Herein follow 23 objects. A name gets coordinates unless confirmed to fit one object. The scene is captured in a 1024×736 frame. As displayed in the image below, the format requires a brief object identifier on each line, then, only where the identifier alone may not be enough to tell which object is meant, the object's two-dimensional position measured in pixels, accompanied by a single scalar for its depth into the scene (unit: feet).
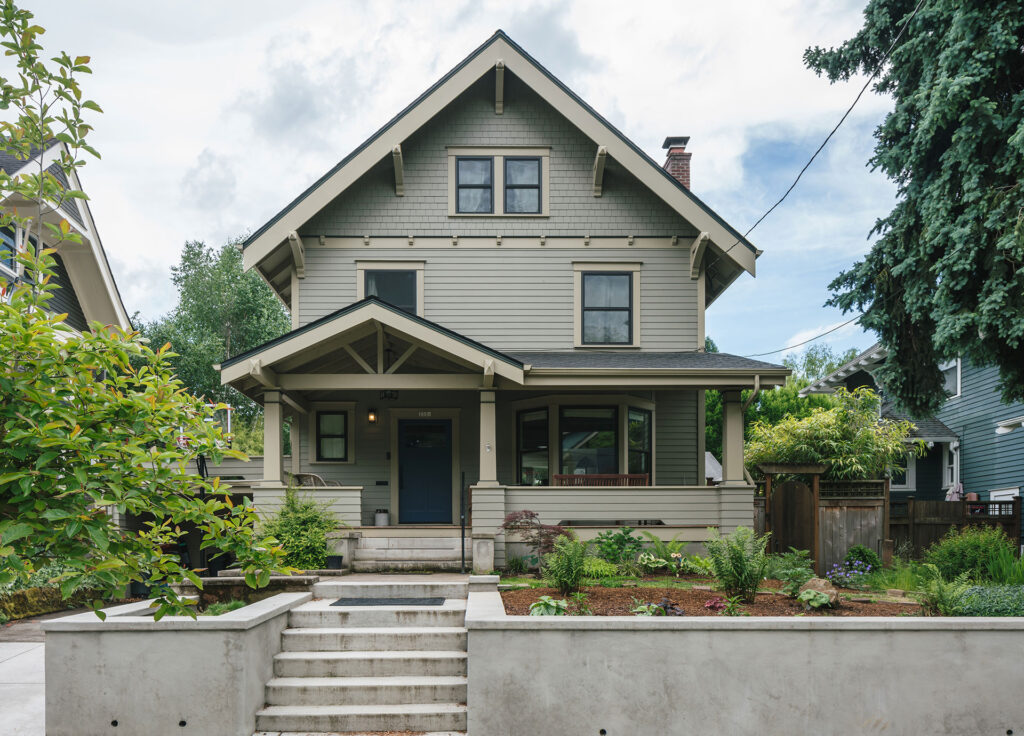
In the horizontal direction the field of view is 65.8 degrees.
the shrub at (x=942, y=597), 25.71
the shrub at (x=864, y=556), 40.63
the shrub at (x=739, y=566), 27.20
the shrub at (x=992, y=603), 25.04
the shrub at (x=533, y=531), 37.96
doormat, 29.55
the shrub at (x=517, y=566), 39.75
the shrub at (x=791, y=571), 28.17
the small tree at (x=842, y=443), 52.65
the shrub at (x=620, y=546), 38.09
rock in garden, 27.04
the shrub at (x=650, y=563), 37.17
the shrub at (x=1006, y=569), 32.37
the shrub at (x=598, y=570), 32.12
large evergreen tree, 35.53
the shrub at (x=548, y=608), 24.91
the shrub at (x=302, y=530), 36.55
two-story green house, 47.91
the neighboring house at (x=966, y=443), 59.67
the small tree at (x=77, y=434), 12.37
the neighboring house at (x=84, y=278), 54.08
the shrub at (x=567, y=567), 28.30
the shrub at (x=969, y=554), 37.55
